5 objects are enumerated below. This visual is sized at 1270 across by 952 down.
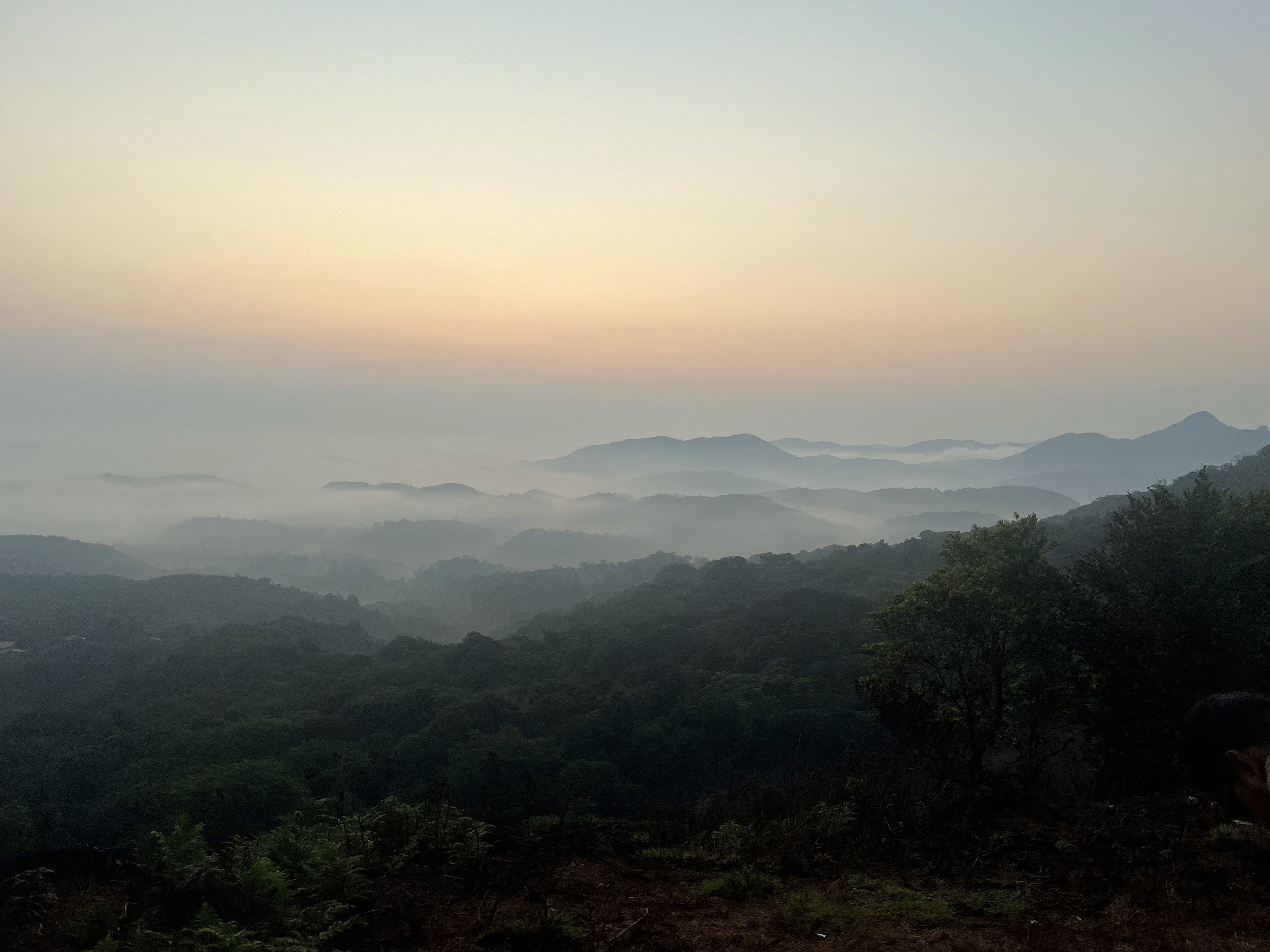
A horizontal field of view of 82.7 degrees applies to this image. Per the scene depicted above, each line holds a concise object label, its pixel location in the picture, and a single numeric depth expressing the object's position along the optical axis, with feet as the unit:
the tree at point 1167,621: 51.11
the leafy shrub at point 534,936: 25.25
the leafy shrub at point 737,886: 31.48
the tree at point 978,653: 55.88
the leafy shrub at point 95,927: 25.67
